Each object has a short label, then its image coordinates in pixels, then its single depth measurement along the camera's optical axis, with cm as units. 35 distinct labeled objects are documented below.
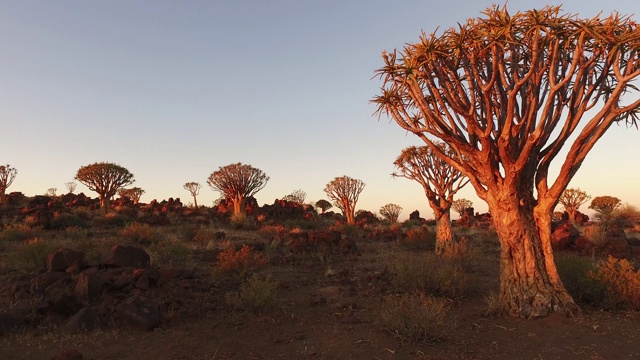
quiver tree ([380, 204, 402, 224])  3632
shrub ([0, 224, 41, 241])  1606
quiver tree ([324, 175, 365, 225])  3378
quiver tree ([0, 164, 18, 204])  3341
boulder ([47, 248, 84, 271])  938
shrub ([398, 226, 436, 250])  1753
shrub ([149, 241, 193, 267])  1245
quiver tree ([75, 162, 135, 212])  3056
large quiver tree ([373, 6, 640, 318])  680
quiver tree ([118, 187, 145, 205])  4718
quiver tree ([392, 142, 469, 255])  1525
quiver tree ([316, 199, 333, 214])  4531
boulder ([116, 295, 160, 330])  689
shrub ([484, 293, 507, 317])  711
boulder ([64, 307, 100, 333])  677
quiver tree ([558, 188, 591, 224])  3304
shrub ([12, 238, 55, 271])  1094
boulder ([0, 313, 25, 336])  666
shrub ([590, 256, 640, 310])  712
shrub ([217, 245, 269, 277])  1083
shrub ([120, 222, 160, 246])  1675
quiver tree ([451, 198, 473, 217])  4134
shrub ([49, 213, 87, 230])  2069
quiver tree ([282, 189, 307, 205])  4503
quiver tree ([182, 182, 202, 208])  4505
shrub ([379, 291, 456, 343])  595
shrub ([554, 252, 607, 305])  752
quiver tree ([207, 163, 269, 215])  3102
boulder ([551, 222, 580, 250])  1552
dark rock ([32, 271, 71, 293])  845
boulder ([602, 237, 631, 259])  1431
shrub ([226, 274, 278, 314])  772
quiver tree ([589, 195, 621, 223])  3492
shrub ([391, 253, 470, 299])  863
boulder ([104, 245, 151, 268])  987
